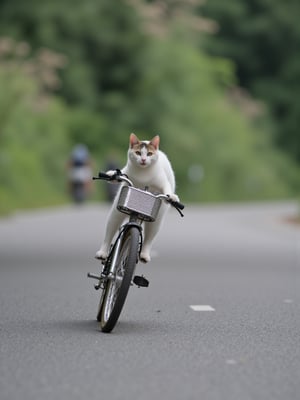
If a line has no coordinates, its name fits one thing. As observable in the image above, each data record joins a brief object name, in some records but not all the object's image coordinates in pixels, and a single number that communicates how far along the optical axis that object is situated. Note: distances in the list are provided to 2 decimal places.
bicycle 18.09
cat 18.72
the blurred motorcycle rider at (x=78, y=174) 73.31
